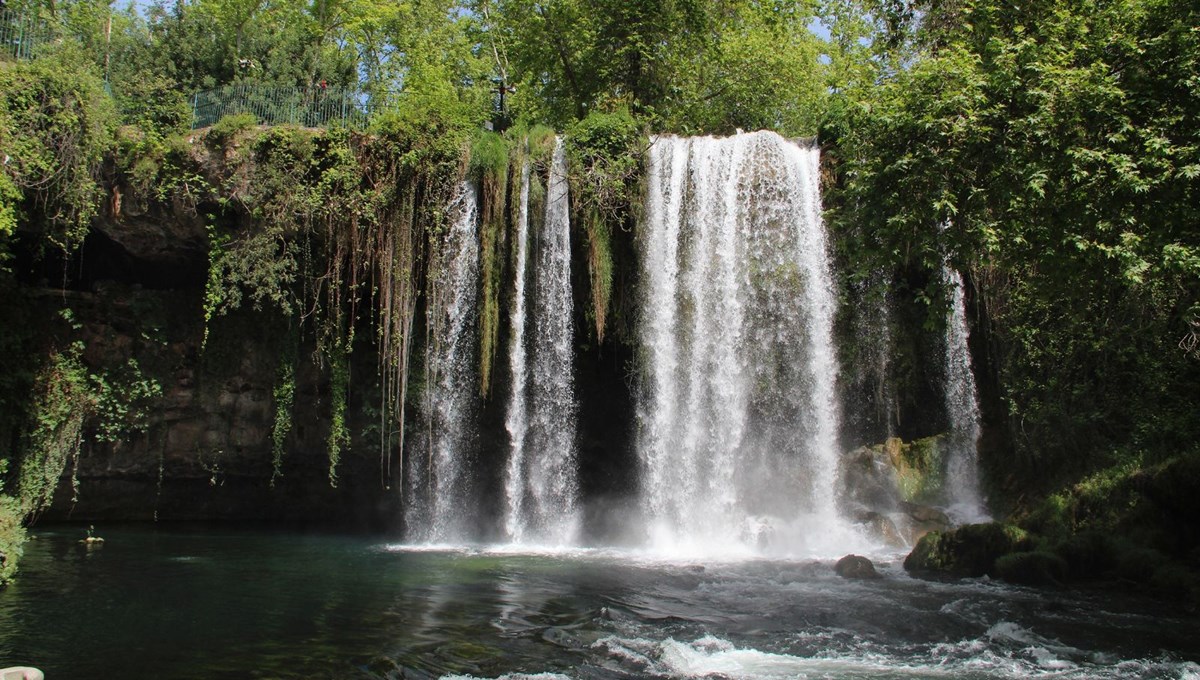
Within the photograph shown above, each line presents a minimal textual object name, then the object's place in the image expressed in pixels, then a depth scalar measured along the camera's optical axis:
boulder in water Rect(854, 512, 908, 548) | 15.90
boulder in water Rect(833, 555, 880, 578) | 12.48
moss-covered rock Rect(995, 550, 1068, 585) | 12.24
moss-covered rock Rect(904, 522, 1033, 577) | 12.97
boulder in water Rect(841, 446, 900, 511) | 17.45
